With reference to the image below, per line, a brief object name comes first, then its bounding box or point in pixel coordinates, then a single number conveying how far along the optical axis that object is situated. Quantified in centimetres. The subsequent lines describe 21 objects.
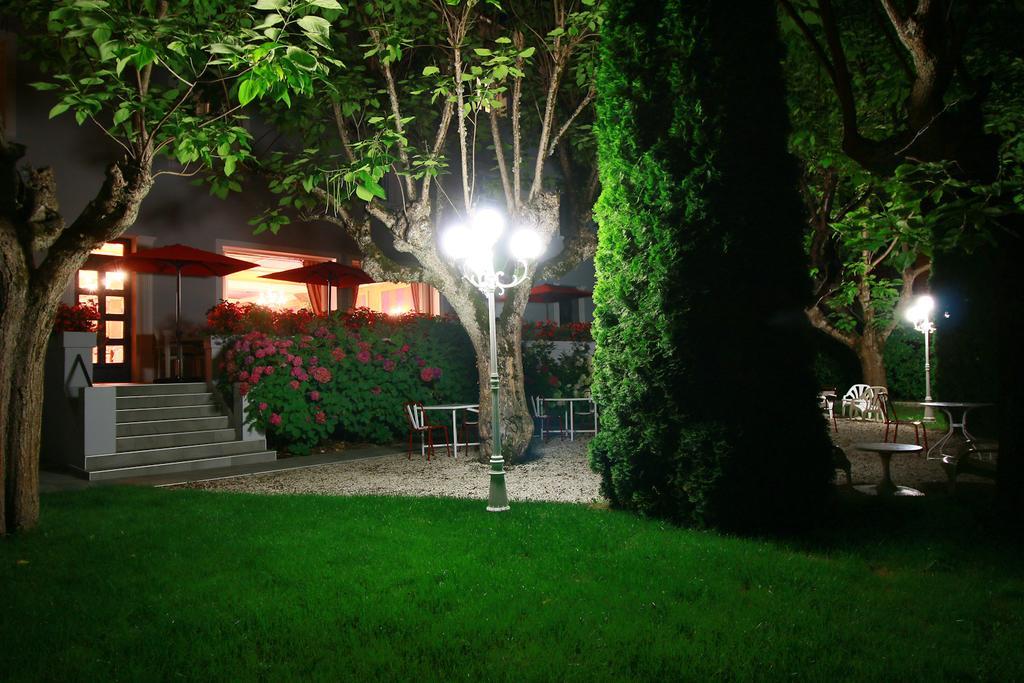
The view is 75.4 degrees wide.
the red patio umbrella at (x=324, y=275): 1259
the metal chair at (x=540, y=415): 1251
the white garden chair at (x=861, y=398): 1377
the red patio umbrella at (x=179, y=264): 1098
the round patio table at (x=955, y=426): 866
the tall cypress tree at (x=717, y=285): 501
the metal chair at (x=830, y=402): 1320
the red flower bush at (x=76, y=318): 912
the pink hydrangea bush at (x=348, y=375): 995
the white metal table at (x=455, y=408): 996
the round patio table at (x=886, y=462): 609
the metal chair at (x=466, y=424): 1049
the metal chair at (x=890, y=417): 1034
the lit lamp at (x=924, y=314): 1354
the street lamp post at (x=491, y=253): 609
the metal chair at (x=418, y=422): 1002
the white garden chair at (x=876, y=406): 1252
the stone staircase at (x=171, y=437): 867
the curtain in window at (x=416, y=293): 1692
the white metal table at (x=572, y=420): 1222
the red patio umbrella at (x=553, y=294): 1612
